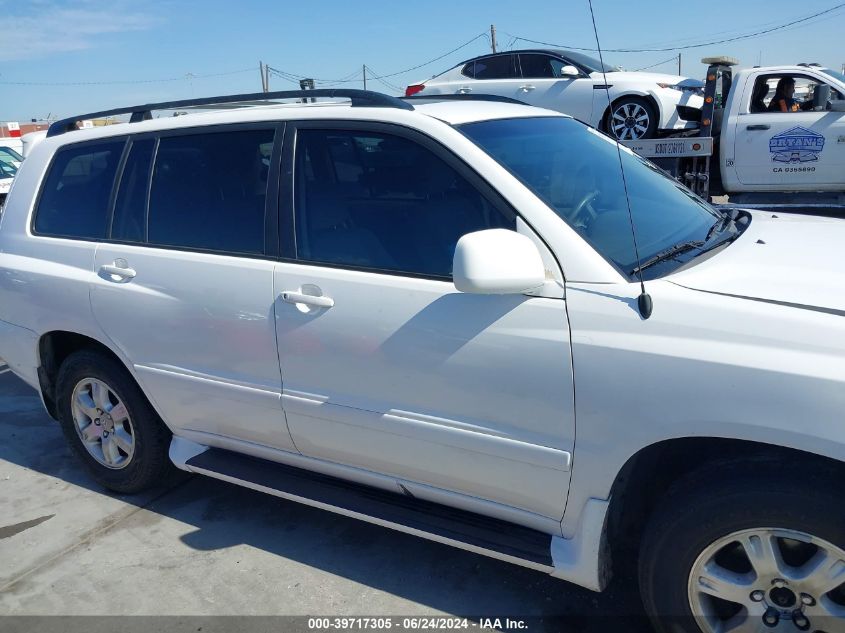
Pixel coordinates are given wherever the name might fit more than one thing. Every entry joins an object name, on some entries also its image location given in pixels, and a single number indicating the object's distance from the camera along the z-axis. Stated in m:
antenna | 2.21
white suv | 2.15
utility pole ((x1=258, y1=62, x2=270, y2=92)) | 42.91
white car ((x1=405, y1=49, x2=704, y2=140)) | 9.93
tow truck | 8.68
